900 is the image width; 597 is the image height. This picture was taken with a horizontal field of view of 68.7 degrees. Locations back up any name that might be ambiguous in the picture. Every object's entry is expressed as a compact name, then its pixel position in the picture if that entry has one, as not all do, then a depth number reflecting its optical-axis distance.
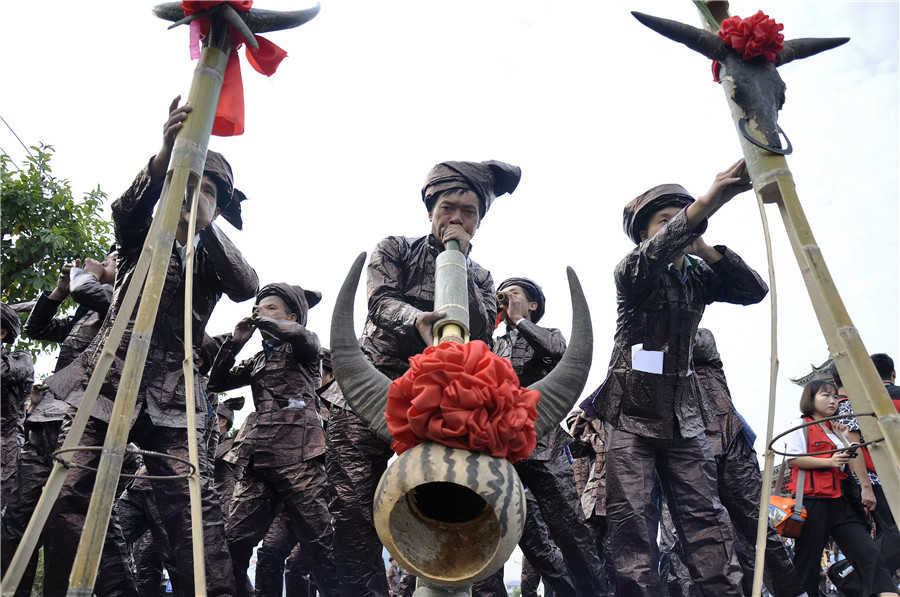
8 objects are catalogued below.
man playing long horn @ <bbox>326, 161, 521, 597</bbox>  3.55
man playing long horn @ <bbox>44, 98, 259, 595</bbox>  3.45
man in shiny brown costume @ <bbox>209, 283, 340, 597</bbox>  4.88
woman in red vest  4.68
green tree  9.18
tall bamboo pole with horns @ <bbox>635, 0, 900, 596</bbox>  2.13
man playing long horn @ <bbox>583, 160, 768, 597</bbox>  3.85
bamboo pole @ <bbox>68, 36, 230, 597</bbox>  1.82
